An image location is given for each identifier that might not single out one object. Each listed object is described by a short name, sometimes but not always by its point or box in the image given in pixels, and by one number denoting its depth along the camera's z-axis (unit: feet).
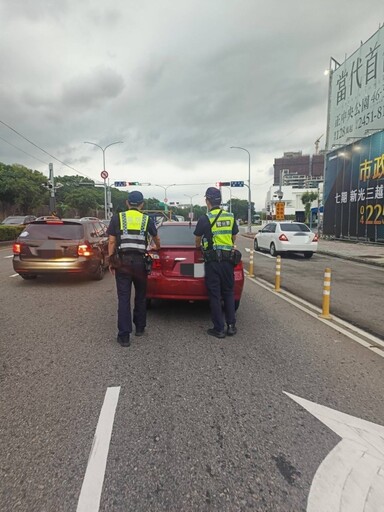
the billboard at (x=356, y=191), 69.15
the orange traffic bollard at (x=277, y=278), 27.58
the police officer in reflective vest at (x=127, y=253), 14.69
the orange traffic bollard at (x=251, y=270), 34.50
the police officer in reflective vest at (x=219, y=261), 15.83
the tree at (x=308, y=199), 237.10
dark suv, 26.37
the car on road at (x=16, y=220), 82.94
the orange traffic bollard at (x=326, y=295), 19.86
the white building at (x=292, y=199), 323.04
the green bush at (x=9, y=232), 69.21
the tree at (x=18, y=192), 126.65
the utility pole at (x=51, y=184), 104.25
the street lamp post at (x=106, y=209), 134.49
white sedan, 50.88
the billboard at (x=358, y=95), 74.38
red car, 17.26
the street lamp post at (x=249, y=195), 133.10
